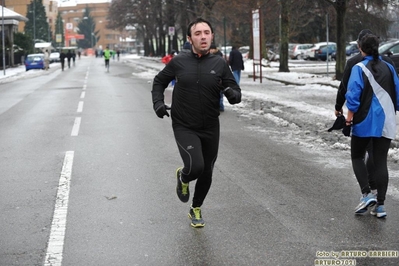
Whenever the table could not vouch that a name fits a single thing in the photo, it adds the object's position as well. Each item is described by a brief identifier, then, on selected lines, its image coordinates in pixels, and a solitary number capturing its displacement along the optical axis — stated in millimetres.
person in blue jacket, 6219
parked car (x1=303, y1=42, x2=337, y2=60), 58188
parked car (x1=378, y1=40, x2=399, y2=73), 28627
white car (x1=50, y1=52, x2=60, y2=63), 90562
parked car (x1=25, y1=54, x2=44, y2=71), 55438
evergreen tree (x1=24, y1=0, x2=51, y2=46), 112188
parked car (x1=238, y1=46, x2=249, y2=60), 59969
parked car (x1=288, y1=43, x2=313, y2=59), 61531
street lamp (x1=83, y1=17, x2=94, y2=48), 182475
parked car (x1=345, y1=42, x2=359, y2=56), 51978
